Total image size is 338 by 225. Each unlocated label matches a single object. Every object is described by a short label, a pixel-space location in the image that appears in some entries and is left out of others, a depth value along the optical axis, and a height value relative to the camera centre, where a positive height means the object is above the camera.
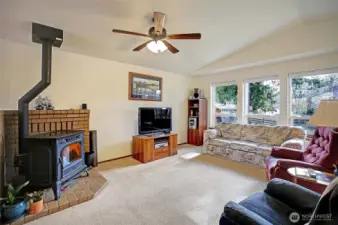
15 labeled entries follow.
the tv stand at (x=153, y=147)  4.15 -0.86
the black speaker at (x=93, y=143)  3.66 -0.65
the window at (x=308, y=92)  3.82 +0.45
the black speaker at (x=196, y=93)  5.98 +0.62
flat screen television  4.38 -0.22
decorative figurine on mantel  3.15 +0.15
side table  1.84 -0.69
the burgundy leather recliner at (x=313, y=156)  2.22 -0.66
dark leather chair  0.88 -0.70
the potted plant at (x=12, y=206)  1.95 -1.04
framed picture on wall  4.60 +0.66
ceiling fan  2.59 +1.11
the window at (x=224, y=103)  5.48 +0.28
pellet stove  2.36 -0.49
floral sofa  3.78 -0.68
